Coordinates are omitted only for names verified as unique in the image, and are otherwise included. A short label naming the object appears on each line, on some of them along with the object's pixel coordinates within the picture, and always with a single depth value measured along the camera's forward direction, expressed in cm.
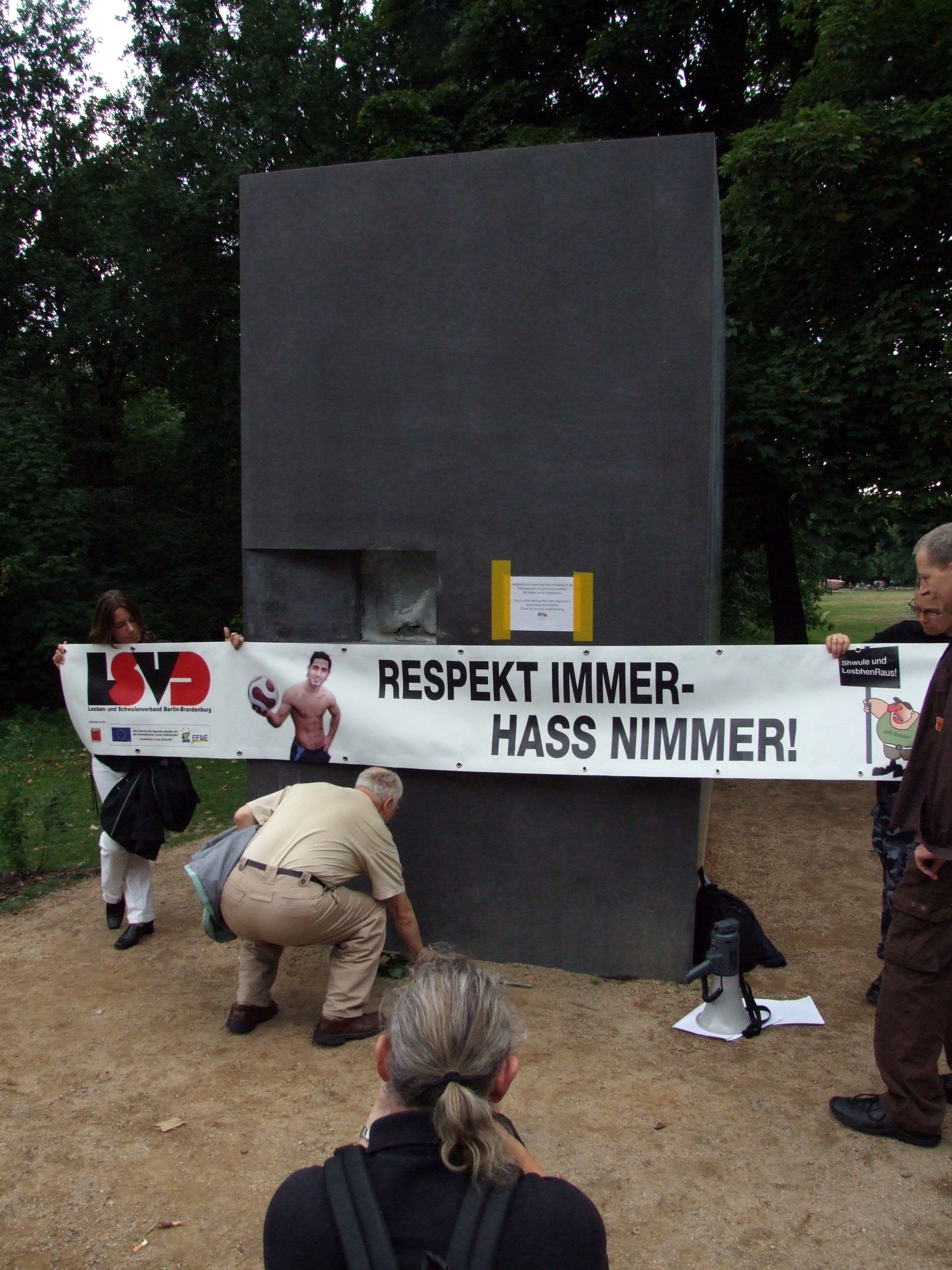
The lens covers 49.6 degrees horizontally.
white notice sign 533
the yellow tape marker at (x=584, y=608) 529
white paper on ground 478
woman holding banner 588
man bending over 444
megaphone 467
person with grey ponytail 166
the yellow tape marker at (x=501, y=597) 538
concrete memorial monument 513
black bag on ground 522
